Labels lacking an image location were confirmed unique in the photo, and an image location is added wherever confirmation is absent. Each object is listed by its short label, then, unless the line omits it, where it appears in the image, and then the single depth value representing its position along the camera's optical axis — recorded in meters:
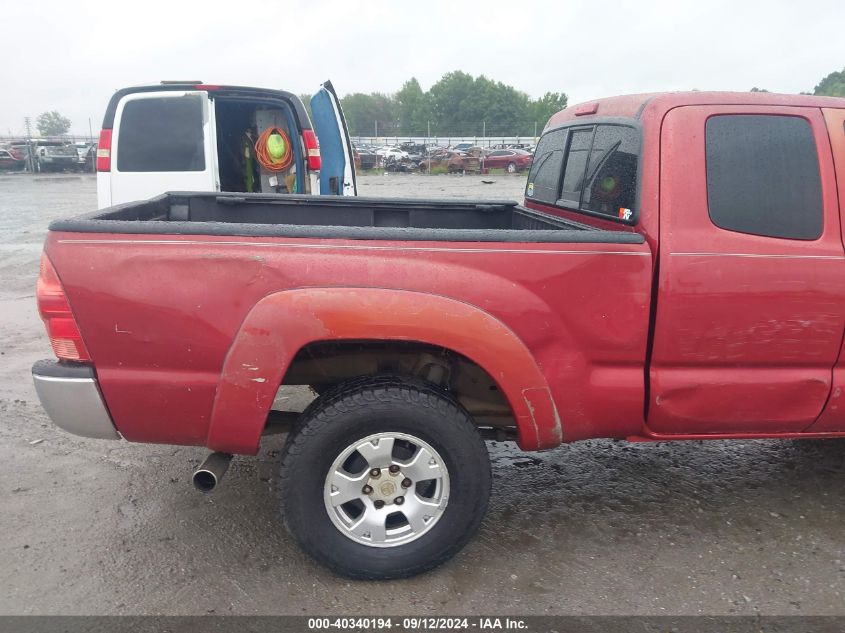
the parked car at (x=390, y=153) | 35.47
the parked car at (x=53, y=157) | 32.47
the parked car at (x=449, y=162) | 33.44
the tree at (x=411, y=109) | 101.74
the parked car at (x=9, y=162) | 32.22
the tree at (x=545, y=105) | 99.70
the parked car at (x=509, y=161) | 33.41
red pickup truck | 2.51
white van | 5.89
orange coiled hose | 6.78
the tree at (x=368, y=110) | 106.99
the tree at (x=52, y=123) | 109.35
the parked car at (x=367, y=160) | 34.53
